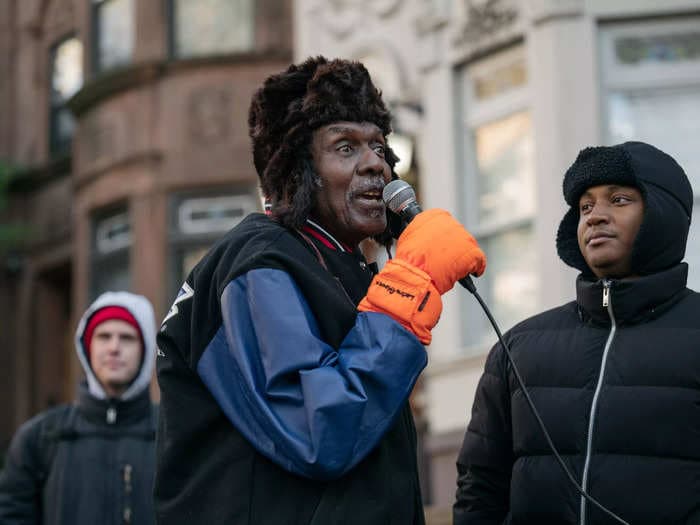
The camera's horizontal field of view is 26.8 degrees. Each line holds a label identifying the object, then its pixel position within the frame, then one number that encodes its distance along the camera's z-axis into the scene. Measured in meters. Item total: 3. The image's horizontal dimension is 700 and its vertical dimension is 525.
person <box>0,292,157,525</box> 6.09
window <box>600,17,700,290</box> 10.55
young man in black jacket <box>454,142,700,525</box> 4.04
